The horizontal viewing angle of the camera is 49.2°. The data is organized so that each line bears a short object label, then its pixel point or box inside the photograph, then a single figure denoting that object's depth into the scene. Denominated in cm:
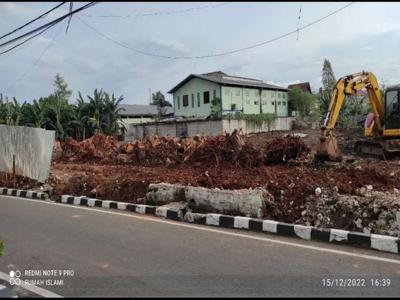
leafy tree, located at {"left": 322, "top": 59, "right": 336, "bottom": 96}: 6955
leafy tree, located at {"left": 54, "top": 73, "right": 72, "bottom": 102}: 6856
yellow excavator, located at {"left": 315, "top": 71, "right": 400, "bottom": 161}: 1494
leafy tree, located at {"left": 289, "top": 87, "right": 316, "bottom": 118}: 6412
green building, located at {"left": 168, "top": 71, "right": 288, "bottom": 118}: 4781
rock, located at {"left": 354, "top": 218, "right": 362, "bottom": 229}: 758
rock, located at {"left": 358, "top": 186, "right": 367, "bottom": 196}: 901
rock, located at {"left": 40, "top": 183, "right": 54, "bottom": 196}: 1338
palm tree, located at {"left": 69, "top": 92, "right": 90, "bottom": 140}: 3419
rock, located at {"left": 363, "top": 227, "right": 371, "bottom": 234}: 738
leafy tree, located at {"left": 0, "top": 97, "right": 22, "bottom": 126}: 3406
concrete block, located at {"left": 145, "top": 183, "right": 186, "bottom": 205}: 1017
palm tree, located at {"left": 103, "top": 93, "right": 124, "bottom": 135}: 3428
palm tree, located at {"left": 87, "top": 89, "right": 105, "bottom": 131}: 3403
